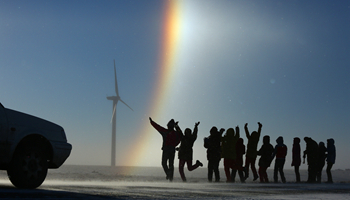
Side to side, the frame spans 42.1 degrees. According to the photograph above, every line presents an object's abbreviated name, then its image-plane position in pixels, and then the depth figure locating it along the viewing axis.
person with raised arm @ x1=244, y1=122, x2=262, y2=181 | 15.65
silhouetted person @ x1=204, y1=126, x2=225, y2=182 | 14.58
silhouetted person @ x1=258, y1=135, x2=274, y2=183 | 16.14
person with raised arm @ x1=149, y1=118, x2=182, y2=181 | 13.33
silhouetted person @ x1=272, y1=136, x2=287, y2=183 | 16.47
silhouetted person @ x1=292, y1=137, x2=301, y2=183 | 17.12
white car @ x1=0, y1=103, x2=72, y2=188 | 7.23
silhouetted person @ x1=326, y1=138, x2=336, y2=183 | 17.53
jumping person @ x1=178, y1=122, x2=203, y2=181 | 13.99
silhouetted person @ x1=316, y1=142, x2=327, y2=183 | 17.61
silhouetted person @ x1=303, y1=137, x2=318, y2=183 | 17.36
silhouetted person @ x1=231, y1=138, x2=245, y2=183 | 15.21
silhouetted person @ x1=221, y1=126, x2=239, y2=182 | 14.91
